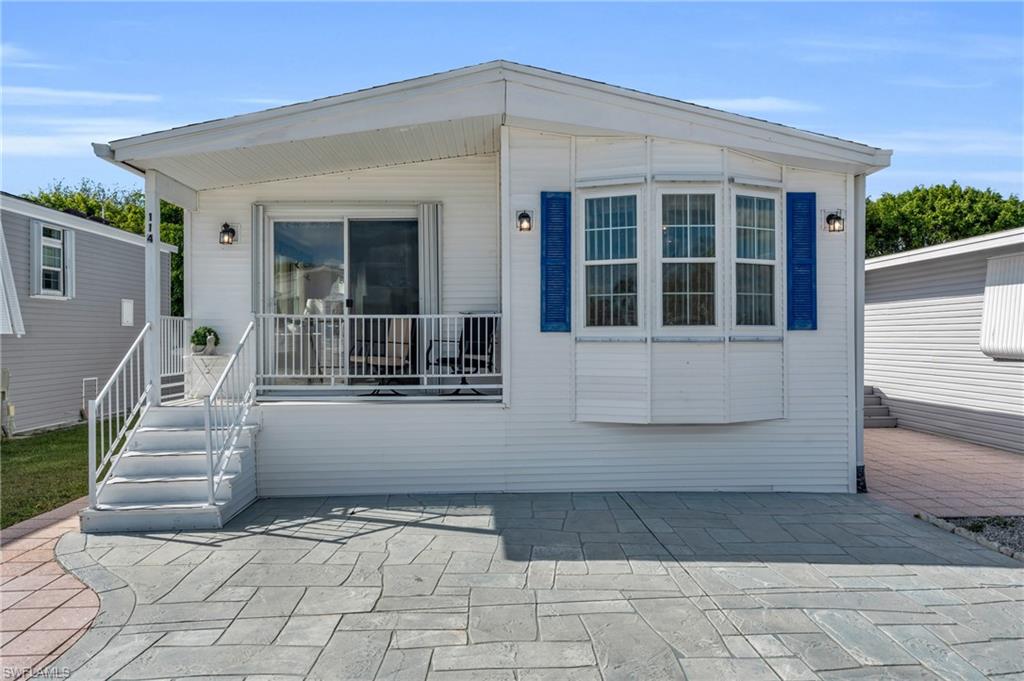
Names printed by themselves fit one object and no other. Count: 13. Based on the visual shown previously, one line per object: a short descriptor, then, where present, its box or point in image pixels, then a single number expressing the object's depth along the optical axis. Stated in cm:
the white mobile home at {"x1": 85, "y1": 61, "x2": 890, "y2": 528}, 590
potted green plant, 689
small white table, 682
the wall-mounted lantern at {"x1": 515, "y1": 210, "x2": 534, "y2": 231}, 621
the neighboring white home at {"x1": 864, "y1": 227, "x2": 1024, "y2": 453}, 897
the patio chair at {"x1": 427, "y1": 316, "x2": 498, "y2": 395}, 668
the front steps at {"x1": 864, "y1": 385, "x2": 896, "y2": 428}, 1123
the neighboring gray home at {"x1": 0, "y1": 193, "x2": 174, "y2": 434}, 1066
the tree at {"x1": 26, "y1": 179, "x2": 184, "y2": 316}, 1691
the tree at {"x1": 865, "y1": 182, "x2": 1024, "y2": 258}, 2627
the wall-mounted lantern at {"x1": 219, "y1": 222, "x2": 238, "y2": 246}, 704
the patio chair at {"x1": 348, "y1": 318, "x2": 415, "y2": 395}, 678
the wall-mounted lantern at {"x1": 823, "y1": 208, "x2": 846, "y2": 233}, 635
